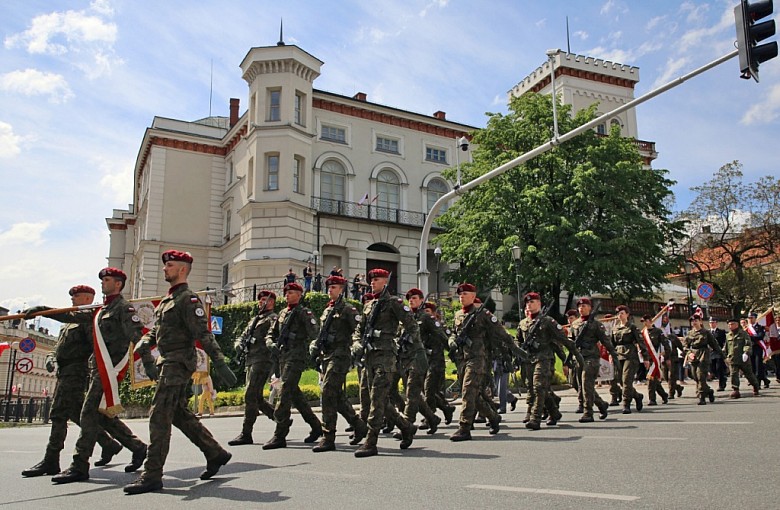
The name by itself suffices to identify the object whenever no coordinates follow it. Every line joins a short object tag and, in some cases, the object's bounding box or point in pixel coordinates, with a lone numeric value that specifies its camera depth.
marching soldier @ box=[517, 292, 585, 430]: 11.29
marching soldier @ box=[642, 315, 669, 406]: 14.93
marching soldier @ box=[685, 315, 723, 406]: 14.99
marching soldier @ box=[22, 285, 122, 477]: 7.80
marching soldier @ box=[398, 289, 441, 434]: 8.96
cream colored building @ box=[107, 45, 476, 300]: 34.75
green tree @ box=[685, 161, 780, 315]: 39.88
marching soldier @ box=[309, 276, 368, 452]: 9.16
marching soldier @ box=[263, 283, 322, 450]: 9.52
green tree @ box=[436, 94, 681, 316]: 31.12
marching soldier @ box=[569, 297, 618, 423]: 12.26
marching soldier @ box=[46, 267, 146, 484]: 7.37
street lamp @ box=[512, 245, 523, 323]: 25.83
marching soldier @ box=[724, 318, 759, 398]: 16.45
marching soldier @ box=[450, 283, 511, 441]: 9.80
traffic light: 10.99
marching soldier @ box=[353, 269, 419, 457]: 8.66
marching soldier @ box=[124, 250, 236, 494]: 6.70
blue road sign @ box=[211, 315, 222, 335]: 23.61
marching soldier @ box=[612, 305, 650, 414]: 13.67
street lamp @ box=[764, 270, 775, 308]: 35.81
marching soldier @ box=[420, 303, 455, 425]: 12.07
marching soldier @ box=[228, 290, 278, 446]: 10.05
